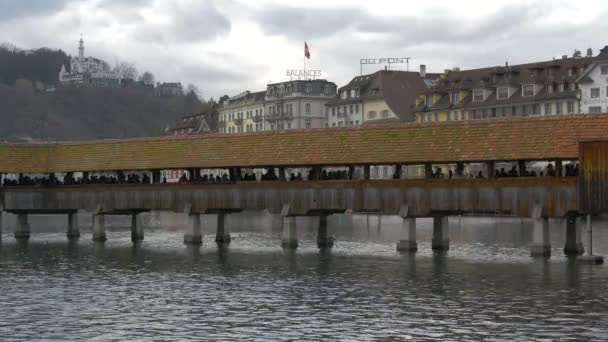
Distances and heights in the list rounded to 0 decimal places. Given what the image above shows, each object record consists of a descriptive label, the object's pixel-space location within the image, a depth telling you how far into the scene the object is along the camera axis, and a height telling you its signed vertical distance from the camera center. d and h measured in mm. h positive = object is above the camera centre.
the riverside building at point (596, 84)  100625 +9067
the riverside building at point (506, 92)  105812 +9469
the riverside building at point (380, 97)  127062 +10565
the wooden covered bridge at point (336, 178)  52656 +805
